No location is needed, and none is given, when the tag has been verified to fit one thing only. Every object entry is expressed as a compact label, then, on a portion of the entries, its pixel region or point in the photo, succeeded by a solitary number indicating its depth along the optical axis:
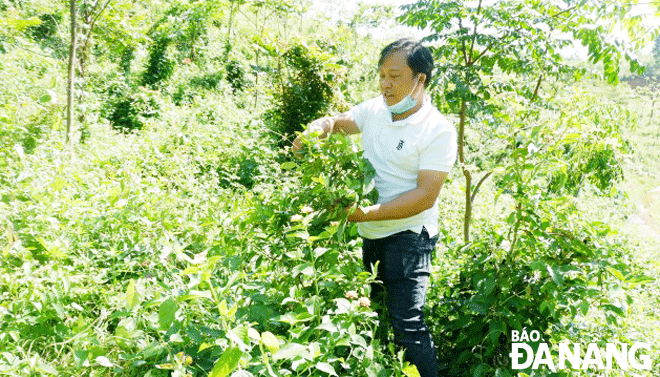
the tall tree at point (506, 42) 2.99
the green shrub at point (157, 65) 8.73
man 1.94
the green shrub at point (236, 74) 10.60
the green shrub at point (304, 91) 6.28
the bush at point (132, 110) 6.45
